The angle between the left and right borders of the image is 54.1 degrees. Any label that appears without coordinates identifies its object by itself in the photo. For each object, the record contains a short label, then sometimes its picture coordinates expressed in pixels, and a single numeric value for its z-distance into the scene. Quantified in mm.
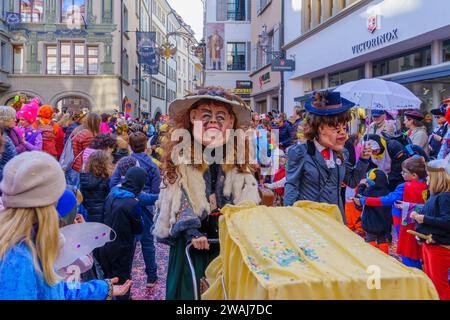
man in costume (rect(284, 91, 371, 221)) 3352
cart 2334
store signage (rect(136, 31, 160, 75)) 24219
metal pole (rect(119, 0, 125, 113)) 28481
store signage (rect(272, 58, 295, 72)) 18297
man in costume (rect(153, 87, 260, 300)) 2537
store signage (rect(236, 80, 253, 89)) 27031
